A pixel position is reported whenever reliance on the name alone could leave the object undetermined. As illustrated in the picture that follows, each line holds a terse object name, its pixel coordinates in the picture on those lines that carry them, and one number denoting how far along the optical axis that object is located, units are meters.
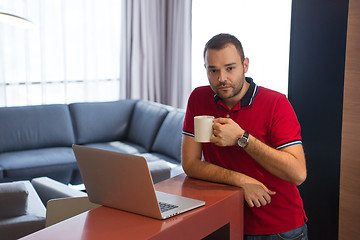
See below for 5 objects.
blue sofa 4.38
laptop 1.44
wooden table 1.37
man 1.73
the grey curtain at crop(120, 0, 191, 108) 5.41
